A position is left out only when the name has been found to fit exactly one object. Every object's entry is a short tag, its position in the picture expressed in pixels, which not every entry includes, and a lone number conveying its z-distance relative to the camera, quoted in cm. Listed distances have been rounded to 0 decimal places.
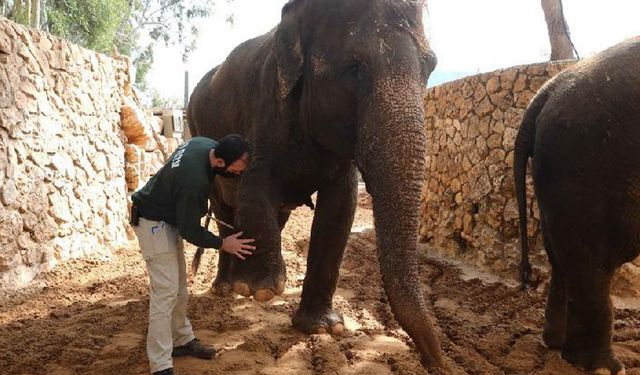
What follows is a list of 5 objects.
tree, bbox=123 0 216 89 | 3081
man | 369
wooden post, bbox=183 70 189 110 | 2452
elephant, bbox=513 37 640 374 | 386
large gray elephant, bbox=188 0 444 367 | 325
